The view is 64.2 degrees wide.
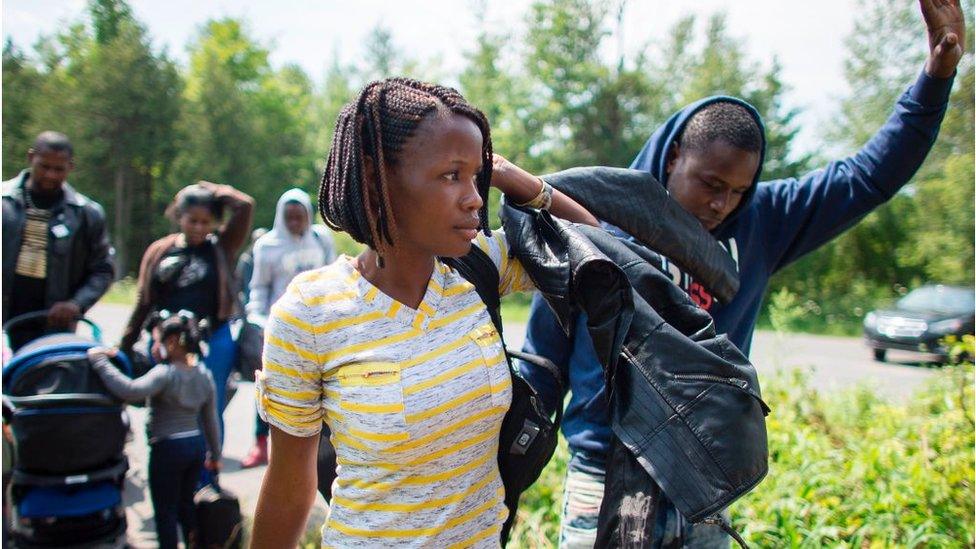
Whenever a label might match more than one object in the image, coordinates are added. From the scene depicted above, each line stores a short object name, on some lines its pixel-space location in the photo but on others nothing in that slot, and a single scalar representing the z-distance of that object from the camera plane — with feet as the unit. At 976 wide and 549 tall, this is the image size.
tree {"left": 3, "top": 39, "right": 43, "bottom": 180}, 86.63
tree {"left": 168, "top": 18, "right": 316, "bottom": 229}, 99.60
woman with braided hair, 5.05
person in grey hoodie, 18.95
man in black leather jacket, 13.80
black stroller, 11.00
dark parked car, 42.16
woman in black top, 15.35
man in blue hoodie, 6.54
